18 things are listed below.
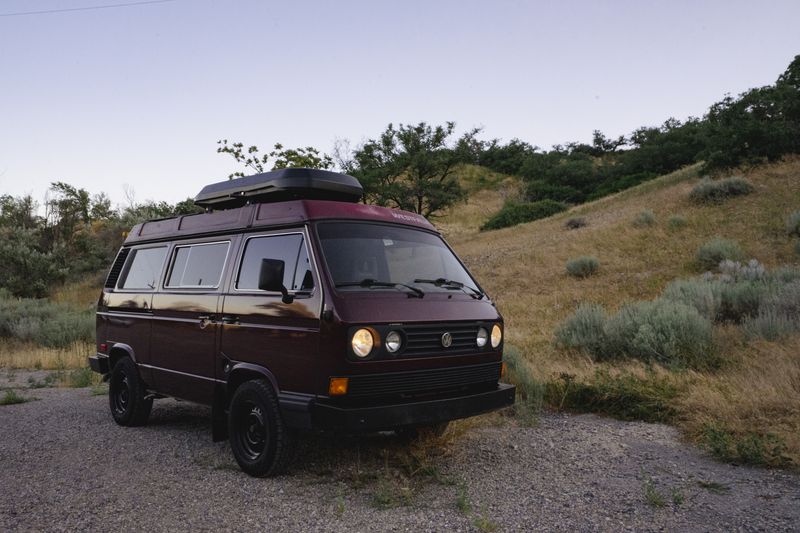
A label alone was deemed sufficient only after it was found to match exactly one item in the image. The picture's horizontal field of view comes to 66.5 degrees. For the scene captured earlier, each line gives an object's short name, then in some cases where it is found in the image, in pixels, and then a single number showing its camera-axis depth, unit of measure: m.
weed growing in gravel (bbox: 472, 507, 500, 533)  3.84
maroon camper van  4.39
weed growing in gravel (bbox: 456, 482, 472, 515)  4.18
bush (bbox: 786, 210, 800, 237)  18.20
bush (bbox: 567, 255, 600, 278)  19.53
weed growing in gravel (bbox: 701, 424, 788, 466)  4.88
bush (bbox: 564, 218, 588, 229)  29.25
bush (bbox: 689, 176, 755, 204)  24.05
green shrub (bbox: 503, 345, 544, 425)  6.67
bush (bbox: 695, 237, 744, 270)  17.20
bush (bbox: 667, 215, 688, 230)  22.41
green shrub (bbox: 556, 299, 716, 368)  8.35
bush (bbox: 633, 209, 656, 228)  23.91
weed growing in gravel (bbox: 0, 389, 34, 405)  8.27
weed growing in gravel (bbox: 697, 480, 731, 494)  4.42
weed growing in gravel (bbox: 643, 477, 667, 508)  4.18
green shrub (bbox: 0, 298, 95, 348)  14.67
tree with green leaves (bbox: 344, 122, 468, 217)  36.69
